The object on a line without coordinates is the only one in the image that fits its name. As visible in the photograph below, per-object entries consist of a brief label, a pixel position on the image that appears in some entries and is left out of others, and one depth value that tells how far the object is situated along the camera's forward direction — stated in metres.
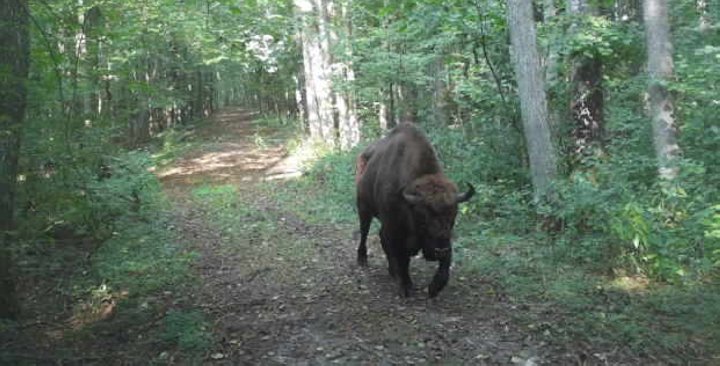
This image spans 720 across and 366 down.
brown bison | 6.50
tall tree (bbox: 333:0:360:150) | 18.56
